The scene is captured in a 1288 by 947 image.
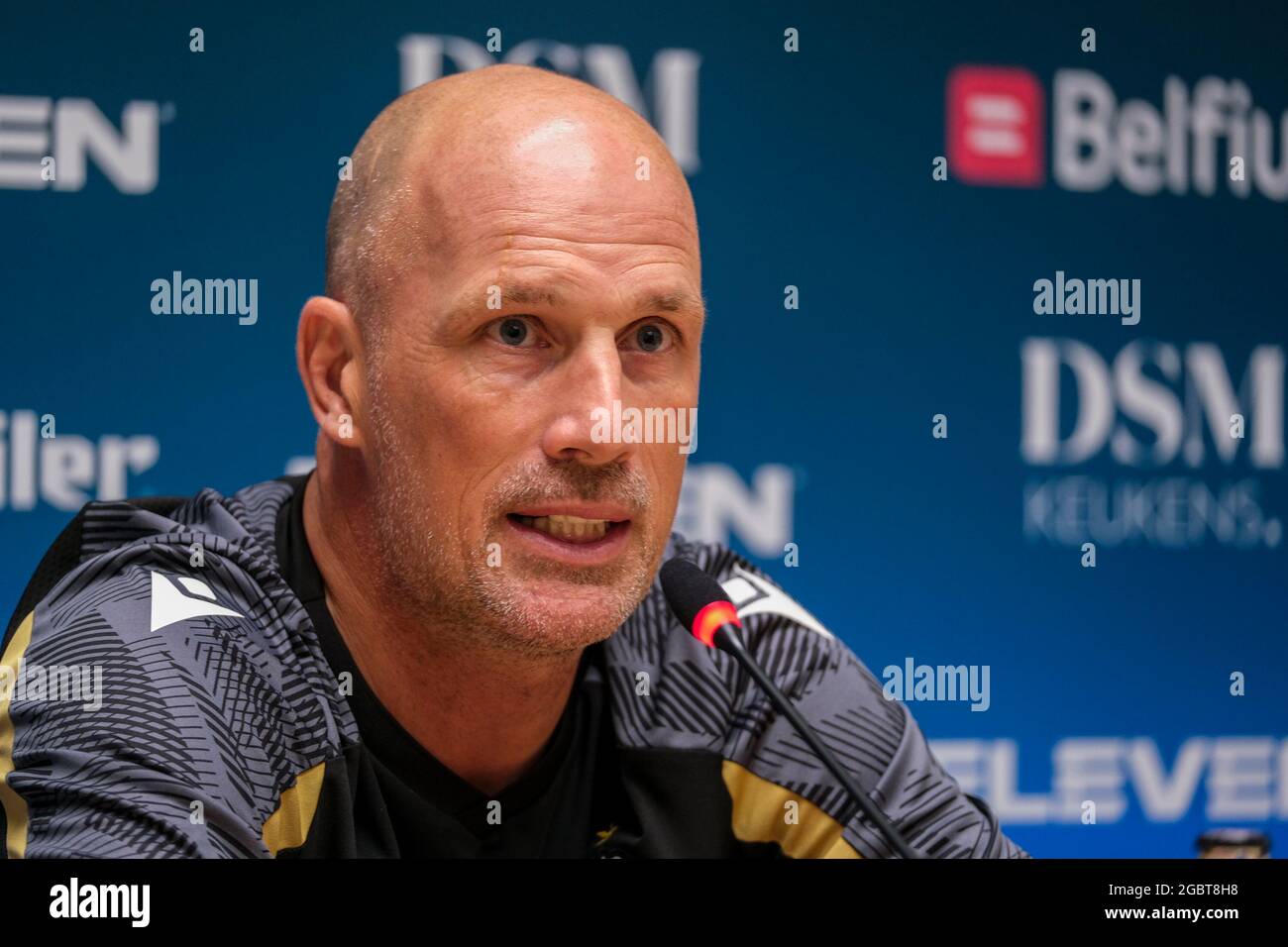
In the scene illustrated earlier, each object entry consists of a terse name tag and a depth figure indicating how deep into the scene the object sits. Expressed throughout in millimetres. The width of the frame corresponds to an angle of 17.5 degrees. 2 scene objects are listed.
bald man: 1536
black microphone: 1491
